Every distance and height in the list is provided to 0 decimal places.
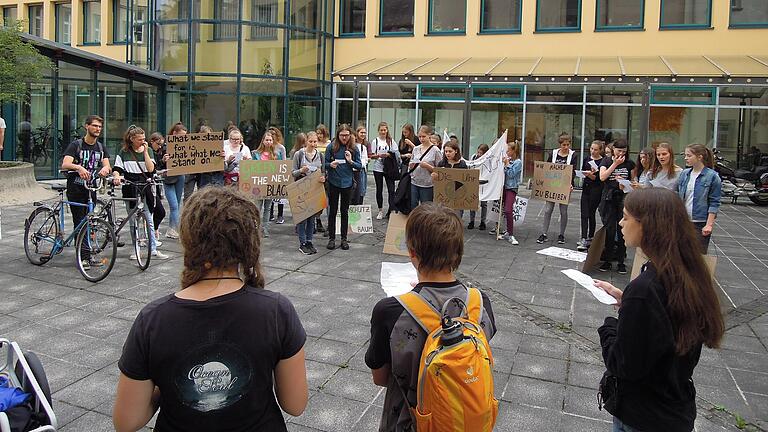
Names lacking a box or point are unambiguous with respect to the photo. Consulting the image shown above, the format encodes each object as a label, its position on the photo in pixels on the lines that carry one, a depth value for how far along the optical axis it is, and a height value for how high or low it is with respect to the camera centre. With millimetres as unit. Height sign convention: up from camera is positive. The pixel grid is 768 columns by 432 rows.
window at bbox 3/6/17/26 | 31406 +6419
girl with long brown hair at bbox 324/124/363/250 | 9641 -97
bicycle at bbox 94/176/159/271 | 8062 -804
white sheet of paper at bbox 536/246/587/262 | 9625 -1309
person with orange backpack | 2273 -641
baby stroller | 2760 -1072
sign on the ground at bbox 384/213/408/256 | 9508 -1094
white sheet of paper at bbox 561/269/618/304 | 3115 -573
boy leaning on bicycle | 7871 -160
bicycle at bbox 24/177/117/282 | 7625 -1042
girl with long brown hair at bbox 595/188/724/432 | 2453 -566
